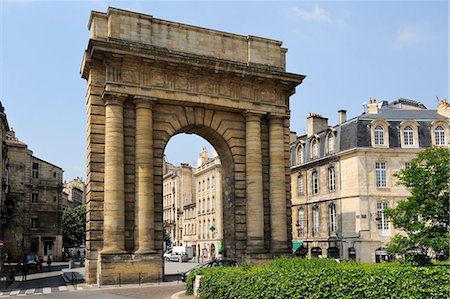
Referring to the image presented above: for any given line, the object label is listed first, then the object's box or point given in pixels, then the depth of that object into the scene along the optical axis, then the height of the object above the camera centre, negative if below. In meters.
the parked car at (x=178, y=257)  57.22 -4.84
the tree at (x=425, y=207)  18.38 +0.07
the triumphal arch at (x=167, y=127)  25.55 +4.58
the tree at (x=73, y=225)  83.88 -1.68
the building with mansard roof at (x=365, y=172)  38.22 +2.79
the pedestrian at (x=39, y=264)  45.15 -4.23
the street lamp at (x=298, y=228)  46.11 -1.52
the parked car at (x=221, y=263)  24.55 -2.38
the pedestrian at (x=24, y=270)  32.50 -3.38
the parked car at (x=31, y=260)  45.27 -3.90
